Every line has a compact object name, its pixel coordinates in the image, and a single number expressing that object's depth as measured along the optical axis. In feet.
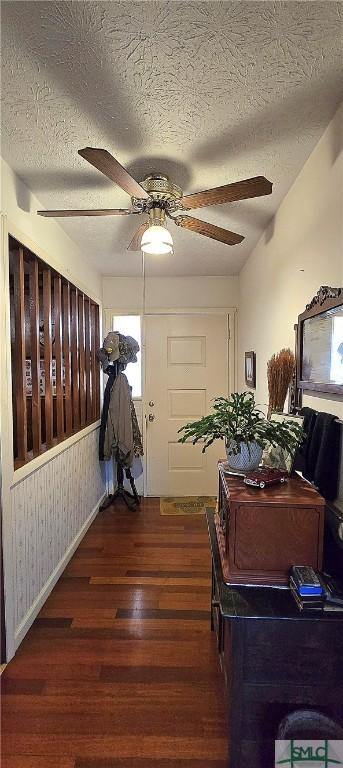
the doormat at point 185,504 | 11.32
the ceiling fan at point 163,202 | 4.53
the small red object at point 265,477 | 3.93
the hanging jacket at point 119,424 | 11.02
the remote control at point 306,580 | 3.39
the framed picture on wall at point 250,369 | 9.36
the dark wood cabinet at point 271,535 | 3.62
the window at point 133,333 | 12.53
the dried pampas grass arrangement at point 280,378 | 6.08
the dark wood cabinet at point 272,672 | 3.43
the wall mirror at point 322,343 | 4.22
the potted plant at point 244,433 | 4.24
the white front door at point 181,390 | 12.44
